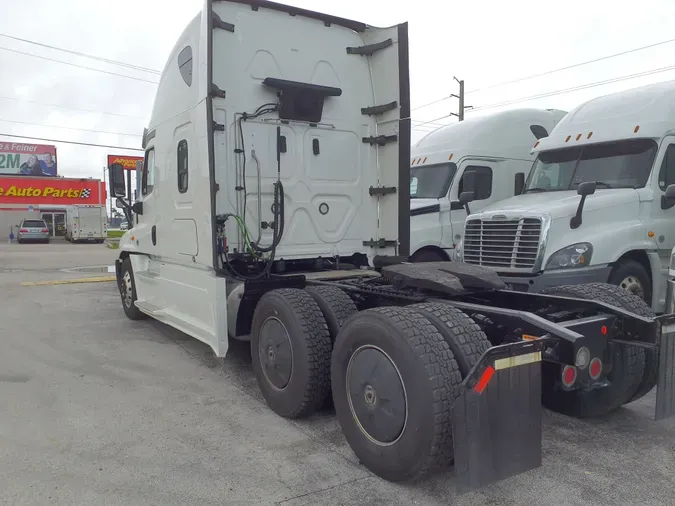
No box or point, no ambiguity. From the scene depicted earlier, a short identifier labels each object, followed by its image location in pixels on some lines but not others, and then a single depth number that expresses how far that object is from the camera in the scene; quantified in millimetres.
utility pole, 30672
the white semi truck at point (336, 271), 2975
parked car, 38094
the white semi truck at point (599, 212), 6543
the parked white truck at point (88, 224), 39375
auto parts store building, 45406
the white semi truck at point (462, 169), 9383
